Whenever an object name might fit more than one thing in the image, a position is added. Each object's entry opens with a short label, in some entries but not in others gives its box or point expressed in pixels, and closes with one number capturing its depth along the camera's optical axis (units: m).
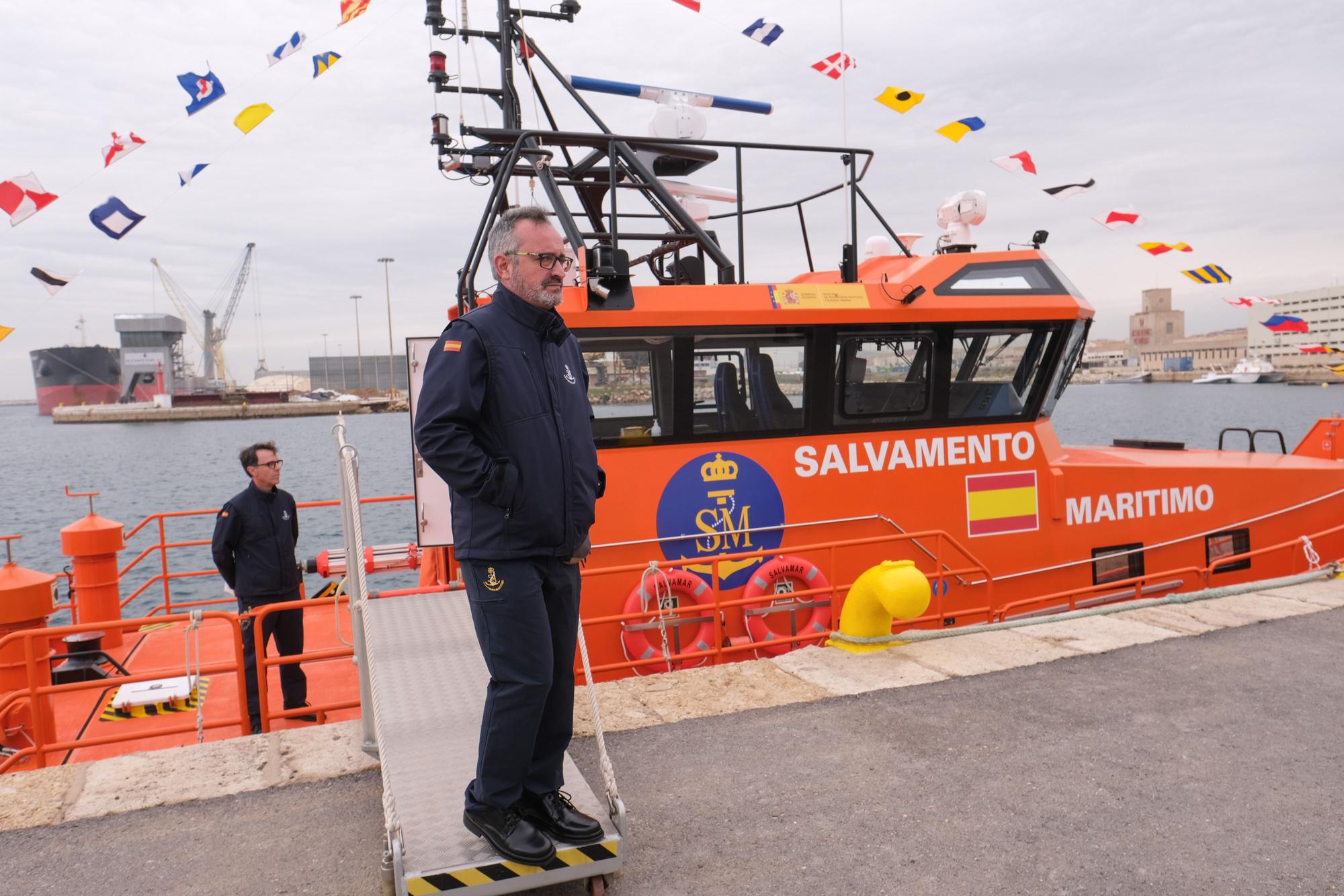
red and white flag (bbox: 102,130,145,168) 6.60
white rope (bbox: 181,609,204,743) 4.58
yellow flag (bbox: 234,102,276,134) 6.48
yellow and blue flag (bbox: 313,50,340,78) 6.89
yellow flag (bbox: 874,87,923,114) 7.78
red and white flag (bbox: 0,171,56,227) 5.83
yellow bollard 5.02
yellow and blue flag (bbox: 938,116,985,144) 7.85
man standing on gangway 2.58
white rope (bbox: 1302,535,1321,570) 7.52
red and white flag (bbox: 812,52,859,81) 7.85
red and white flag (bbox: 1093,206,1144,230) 8.34
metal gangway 2.67
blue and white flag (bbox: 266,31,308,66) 6.75
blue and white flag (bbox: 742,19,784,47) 7.77
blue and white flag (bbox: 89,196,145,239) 6.39
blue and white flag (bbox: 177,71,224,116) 6.35
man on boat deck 6.10
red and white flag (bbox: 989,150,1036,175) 7.99
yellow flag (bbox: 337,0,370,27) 6.72
